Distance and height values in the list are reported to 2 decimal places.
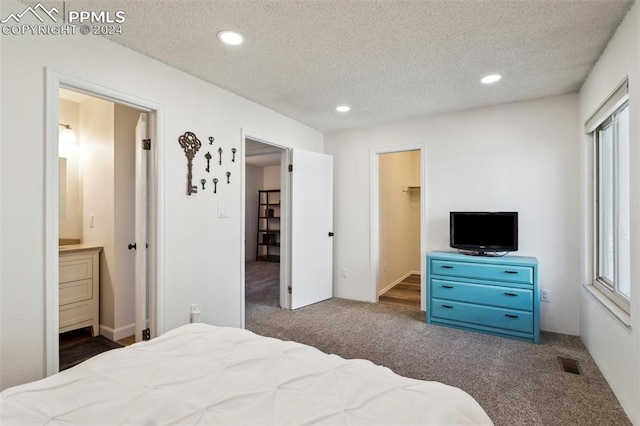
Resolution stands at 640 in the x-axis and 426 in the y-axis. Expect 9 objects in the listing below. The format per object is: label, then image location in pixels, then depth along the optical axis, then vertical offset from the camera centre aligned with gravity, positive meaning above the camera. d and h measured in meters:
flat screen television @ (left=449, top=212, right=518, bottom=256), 3.36 -0.19
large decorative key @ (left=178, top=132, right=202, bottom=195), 2.78 +0.59
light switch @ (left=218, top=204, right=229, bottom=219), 3.11 +0.04
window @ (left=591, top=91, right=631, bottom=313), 2.25 +0.07
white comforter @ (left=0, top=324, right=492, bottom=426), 1.00 -0.63
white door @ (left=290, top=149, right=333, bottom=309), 4.11 -0.18
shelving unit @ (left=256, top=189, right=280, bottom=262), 8.39 -0.27
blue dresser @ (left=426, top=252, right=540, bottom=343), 3.04 -0.82
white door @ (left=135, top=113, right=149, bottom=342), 2.63 -0.14
